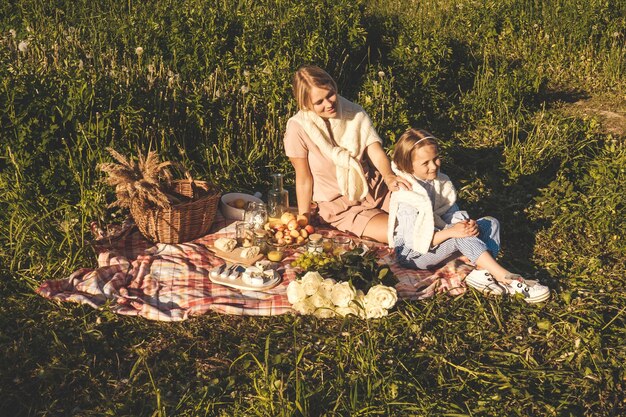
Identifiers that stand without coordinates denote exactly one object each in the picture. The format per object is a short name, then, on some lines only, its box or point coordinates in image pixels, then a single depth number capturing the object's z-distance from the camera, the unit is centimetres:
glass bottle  577
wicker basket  527
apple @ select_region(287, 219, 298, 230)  551
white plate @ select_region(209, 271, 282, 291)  488
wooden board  527
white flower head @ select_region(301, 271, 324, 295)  450
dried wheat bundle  514
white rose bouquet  439
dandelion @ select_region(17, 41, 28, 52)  647
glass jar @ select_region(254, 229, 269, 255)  540
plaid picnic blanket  461
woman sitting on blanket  530
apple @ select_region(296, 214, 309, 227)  562
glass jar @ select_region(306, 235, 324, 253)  519
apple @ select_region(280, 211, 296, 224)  560
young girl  476
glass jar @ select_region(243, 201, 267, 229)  563
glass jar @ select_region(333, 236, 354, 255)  521
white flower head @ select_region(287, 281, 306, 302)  452
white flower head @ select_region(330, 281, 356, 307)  443
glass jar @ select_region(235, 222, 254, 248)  542
